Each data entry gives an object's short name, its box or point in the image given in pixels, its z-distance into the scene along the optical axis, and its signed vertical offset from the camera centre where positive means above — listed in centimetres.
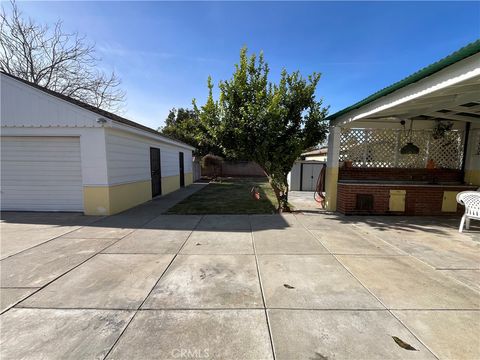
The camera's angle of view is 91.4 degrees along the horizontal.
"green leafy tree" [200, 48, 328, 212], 674 +133
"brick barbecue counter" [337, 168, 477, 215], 704 -96
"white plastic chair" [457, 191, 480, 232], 532 -89
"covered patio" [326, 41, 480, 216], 704 +23
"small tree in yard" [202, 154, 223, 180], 2211 -6
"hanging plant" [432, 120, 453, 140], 757 +126
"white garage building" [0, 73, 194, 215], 666 +19
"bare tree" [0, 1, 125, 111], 1395 +590
